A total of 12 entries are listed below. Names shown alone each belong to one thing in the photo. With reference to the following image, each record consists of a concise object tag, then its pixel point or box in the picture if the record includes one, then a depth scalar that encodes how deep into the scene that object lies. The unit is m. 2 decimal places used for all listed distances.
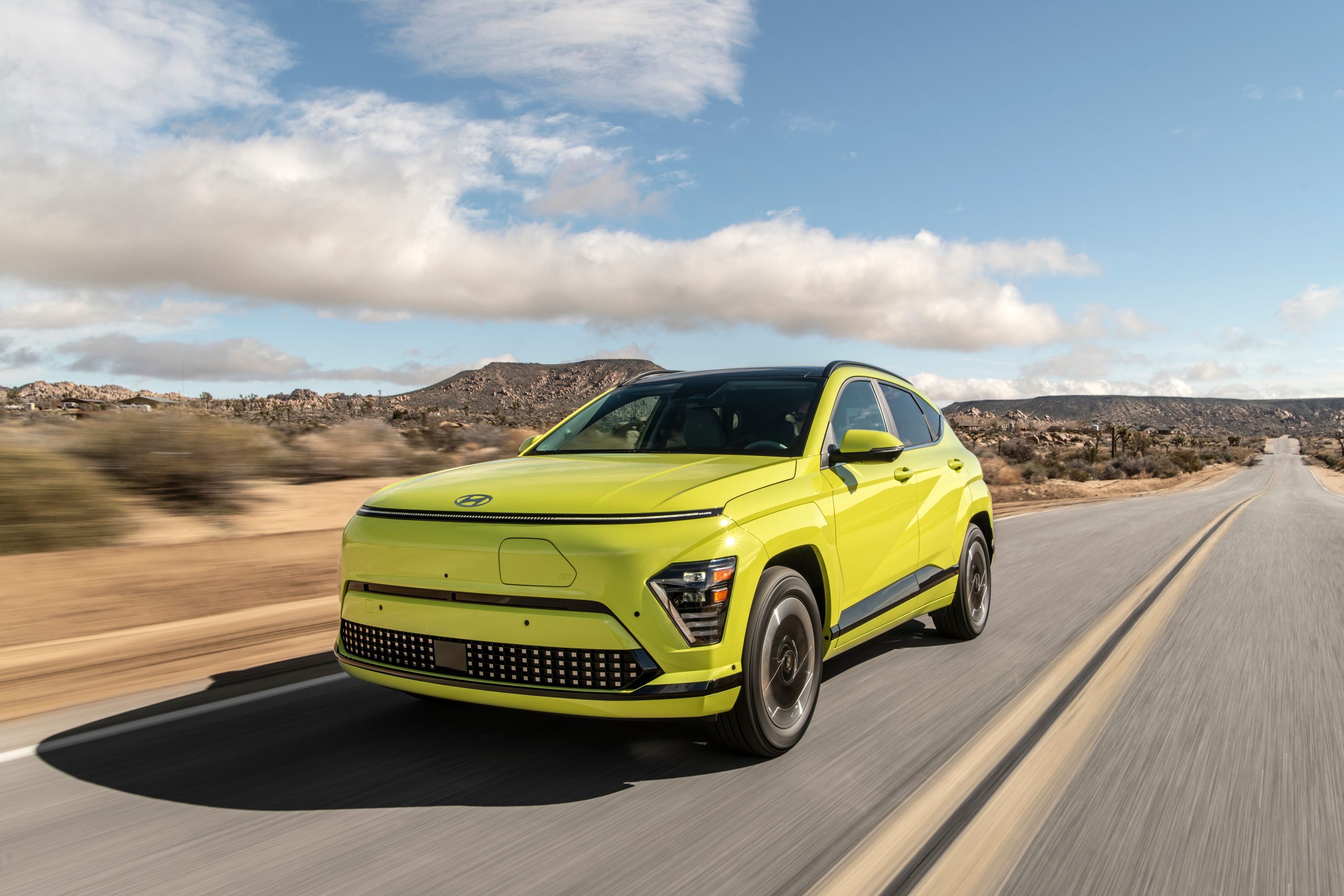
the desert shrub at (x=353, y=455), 15.65
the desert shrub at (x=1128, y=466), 54.20
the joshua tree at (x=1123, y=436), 91.44
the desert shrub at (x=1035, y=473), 37.53
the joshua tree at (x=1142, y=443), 79.81
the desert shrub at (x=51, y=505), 8.96
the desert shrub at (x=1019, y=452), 45.47
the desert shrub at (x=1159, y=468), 56.84
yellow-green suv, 3.76
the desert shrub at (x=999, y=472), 34.59
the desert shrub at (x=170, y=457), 11.43
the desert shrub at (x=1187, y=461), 68.44
